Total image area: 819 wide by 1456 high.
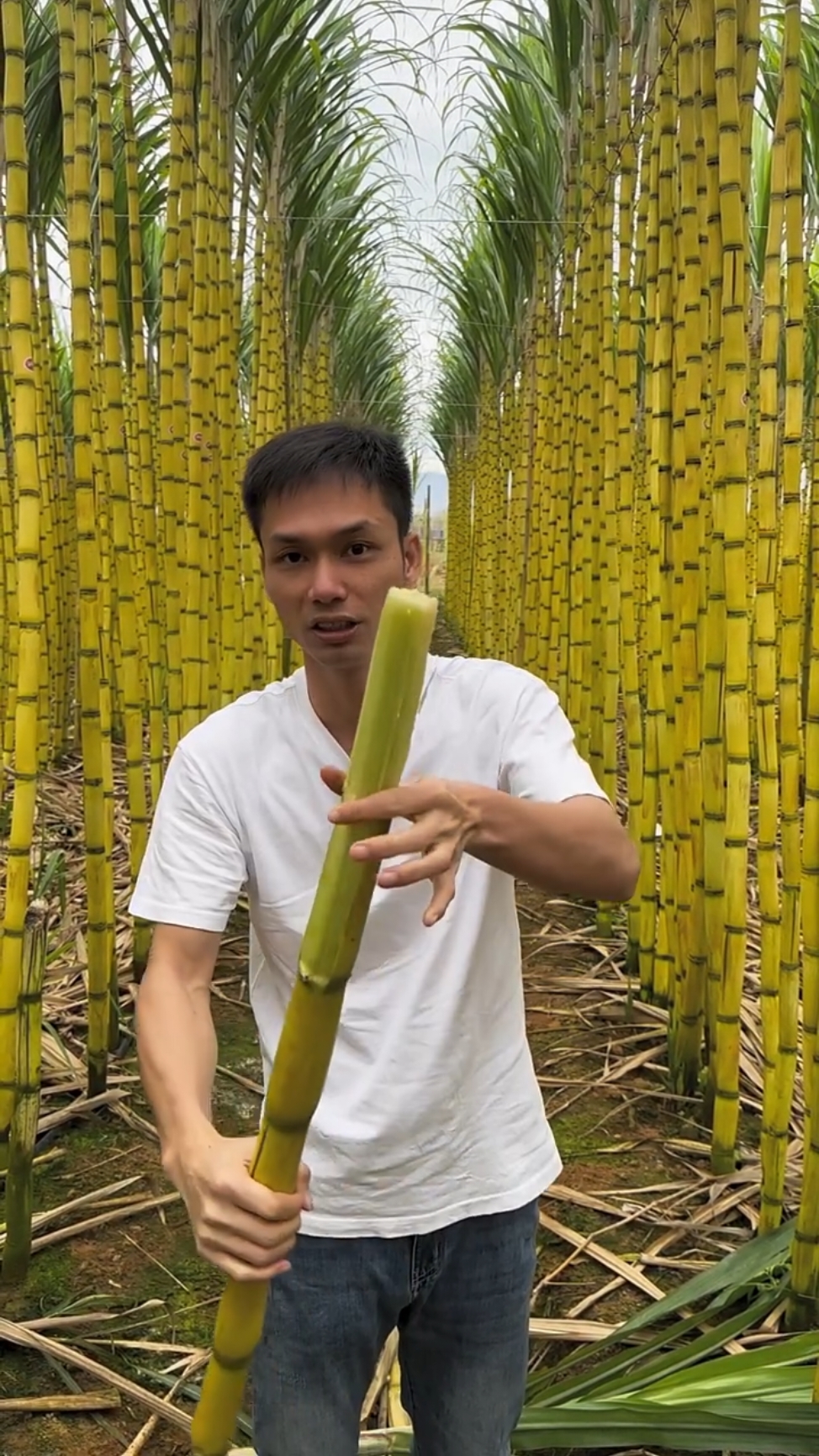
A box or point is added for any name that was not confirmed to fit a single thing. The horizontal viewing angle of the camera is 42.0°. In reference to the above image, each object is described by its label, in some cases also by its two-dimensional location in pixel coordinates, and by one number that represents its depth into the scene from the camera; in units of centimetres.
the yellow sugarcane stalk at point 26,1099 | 152
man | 87
